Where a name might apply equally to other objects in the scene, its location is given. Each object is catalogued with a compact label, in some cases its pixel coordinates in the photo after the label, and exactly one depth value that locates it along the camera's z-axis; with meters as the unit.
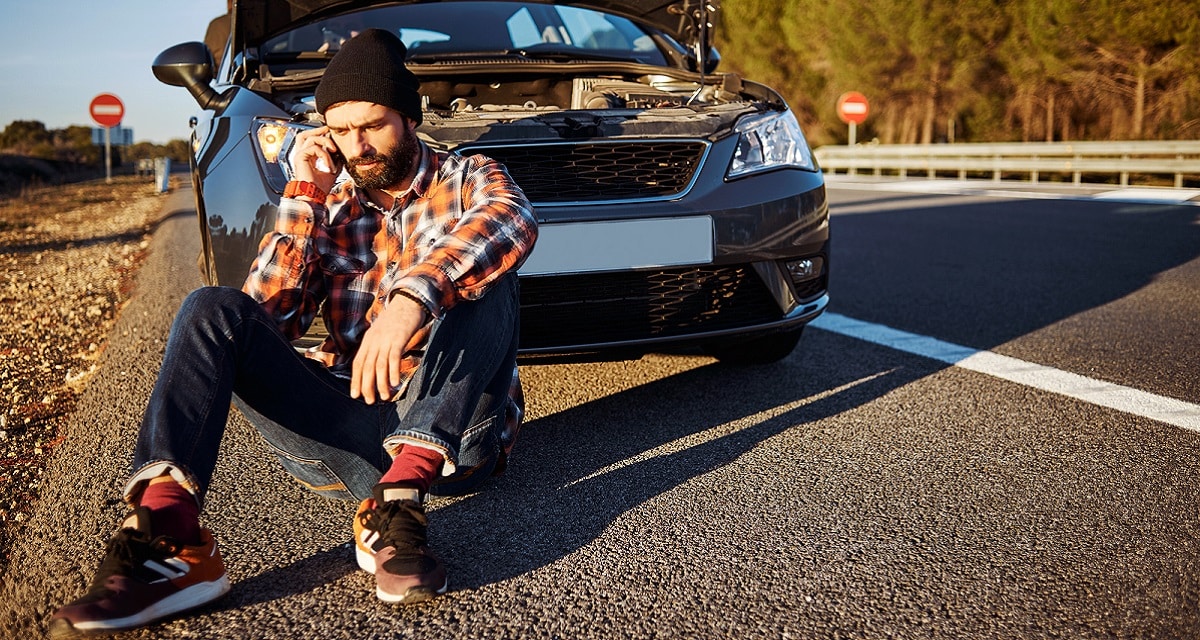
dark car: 3.05
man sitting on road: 1.94
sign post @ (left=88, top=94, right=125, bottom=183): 27.47
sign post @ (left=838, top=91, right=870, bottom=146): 31.67
